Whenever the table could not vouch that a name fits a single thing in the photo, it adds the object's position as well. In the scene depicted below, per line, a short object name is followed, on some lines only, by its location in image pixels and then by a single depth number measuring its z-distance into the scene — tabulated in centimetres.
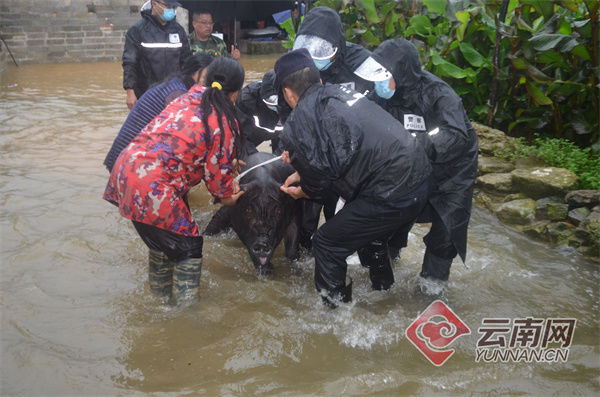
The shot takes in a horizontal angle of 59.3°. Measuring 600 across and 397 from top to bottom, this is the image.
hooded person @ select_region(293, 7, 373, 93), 453
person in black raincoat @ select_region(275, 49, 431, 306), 330
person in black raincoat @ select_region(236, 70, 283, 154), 525
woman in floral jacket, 334
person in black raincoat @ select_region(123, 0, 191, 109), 614
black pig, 438
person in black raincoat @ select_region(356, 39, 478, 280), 381
